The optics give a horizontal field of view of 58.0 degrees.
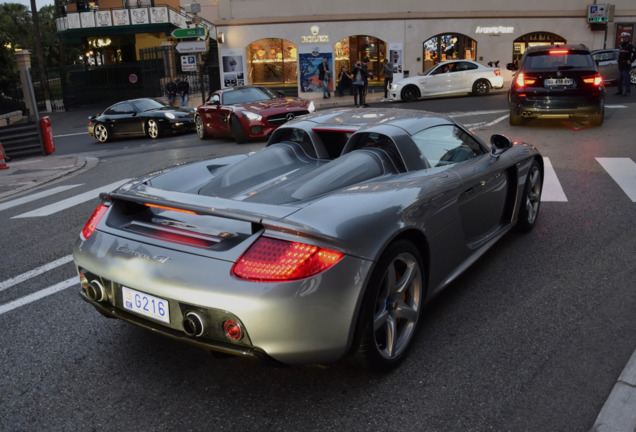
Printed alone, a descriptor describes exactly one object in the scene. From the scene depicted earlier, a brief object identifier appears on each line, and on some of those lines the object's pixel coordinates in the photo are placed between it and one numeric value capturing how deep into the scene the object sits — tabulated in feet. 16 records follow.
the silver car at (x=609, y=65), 76.74
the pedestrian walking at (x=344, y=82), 95.55
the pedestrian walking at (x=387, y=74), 86.02
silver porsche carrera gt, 8.79
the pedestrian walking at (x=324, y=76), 97.02
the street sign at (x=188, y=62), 80.43
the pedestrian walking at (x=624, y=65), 61.72
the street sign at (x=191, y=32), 76.59
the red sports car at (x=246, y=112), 43.34
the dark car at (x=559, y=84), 38.65
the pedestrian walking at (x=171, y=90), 86.79
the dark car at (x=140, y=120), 57.00
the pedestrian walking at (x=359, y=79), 75.98
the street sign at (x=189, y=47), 77.82
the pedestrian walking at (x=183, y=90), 84.99
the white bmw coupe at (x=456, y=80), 76.18
